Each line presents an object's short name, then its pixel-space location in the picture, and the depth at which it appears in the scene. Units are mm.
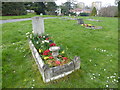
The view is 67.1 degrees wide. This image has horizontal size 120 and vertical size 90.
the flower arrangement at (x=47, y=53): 3128
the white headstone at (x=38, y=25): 5250
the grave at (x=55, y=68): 2747
